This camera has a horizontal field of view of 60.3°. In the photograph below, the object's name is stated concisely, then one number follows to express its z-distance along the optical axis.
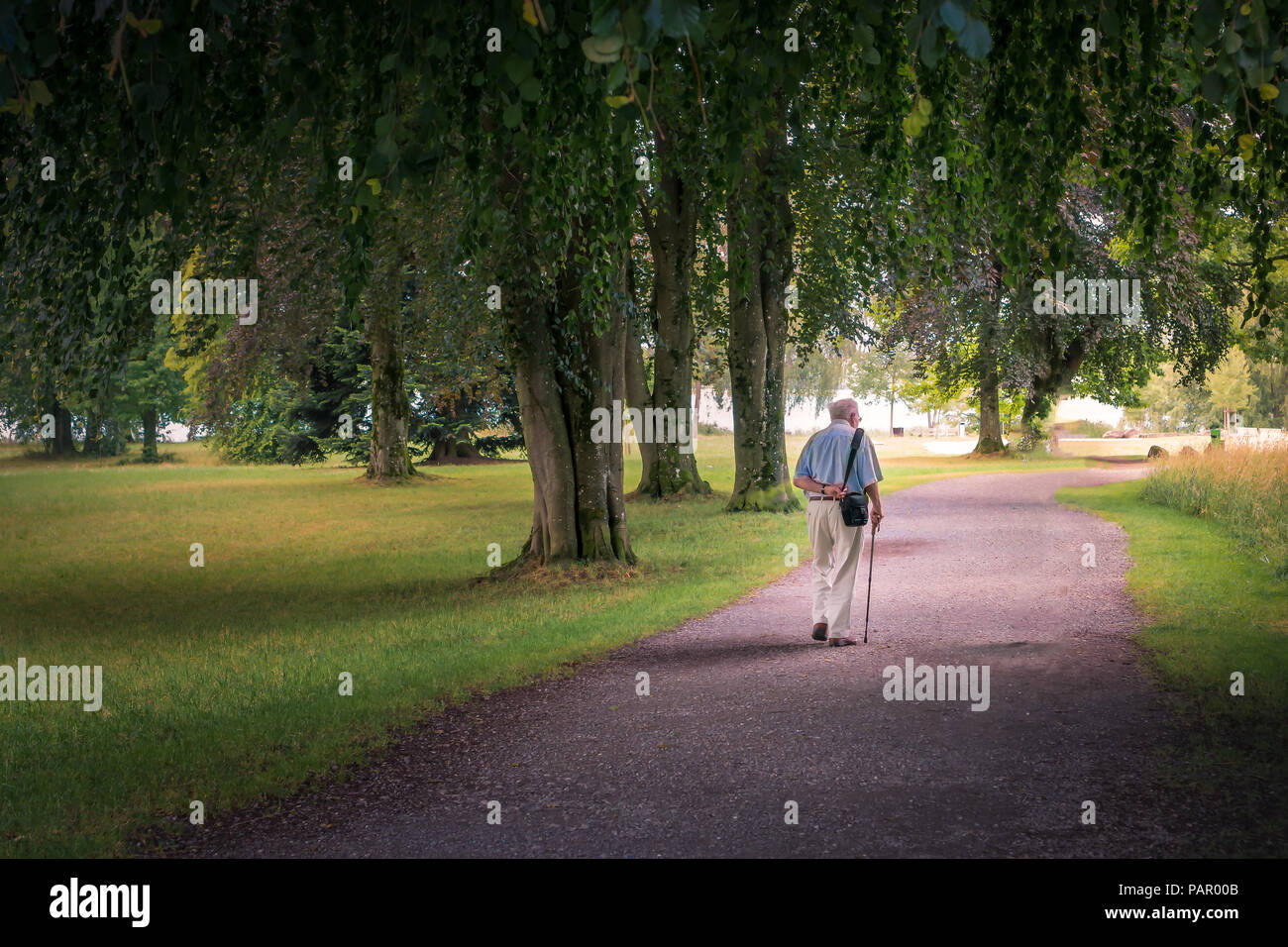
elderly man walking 9.63
